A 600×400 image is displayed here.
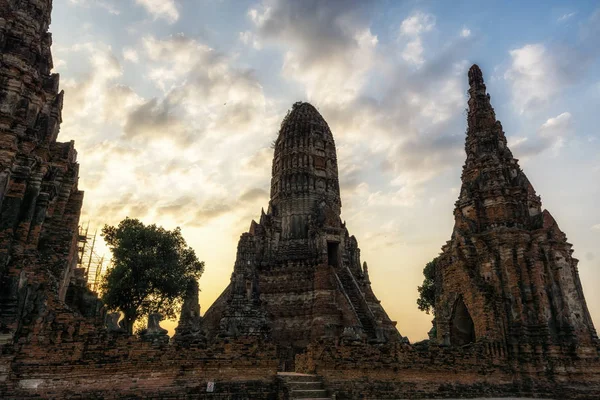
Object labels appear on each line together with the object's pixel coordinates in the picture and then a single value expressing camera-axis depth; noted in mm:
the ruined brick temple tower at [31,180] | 9820
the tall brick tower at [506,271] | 14578
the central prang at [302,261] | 19922
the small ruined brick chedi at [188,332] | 10734
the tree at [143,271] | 26266
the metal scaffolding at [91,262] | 30034
